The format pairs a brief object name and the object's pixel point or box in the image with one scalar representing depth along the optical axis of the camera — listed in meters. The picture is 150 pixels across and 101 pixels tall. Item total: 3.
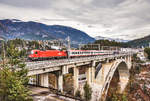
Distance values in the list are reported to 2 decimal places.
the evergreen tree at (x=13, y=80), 10.19
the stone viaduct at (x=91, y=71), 16.22
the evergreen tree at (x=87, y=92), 24.92
